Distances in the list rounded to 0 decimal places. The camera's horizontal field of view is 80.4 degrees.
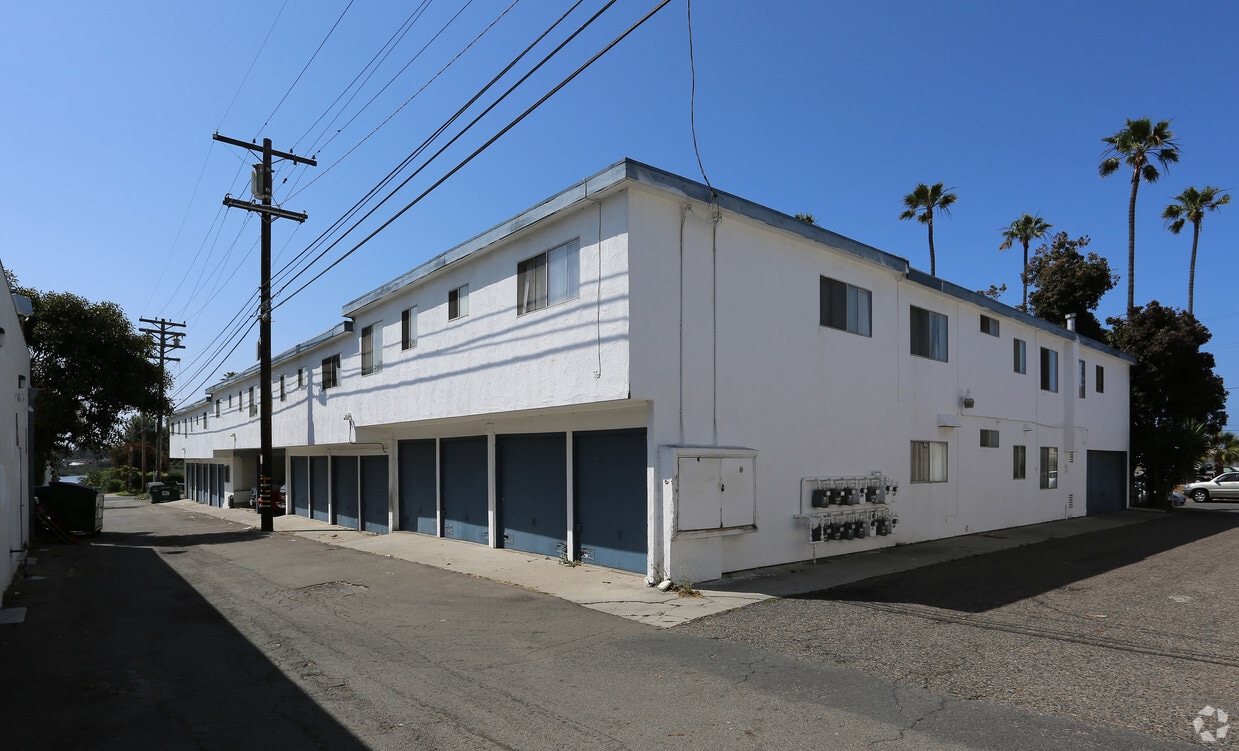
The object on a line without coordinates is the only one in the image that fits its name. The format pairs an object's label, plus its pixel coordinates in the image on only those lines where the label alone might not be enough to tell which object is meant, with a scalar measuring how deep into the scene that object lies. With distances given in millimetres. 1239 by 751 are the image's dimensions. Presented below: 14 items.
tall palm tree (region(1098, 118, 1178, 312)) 32781
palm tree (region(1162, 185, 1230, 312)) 38156
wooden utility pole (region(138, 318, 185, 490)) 45000
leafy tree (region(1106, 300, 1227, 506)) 26547
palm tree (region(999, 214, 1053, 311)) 41188
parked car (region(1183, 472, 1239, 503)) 33156
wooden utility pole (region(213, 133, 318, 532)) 21172
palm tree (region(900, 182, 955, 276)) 39156
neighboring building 10445
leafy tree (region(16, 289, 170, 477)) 23891
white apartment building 10656
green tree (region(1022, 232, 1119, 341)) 30766
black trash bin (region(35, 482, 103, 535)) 20109
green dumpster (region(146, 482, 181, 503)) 45562
